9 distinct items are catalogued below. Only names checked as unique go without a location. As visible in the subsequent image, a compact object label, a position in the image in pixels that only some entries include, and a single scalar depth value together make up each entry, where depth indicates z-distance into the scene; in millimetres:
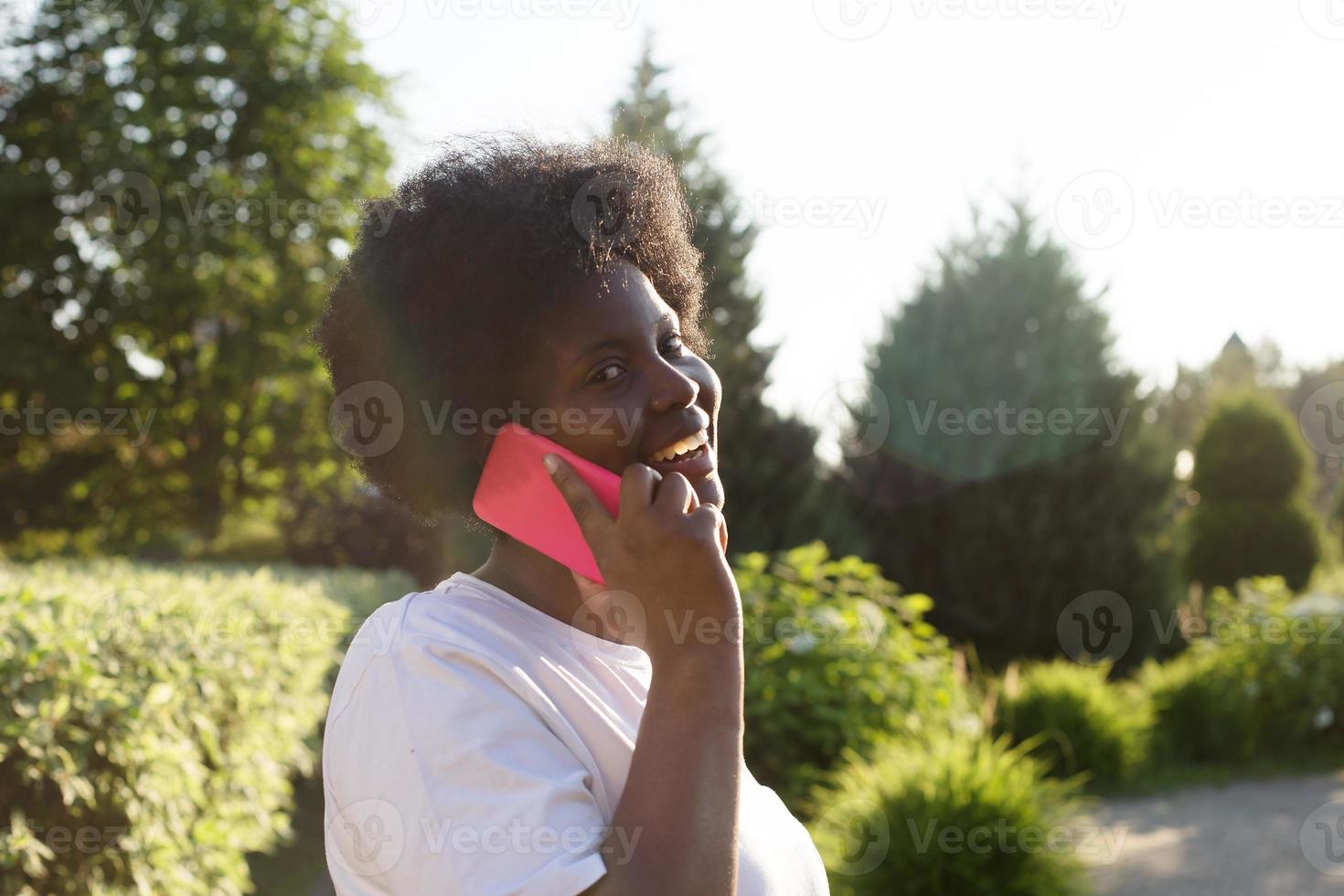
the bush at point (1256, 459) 15469
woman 1169
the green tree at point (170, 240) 15344
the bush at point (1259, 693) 8852
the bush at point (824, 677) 6195
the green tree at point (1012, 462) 13305
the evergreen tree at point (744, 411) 11414
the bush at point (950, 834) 4590
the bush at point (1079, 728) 8383
